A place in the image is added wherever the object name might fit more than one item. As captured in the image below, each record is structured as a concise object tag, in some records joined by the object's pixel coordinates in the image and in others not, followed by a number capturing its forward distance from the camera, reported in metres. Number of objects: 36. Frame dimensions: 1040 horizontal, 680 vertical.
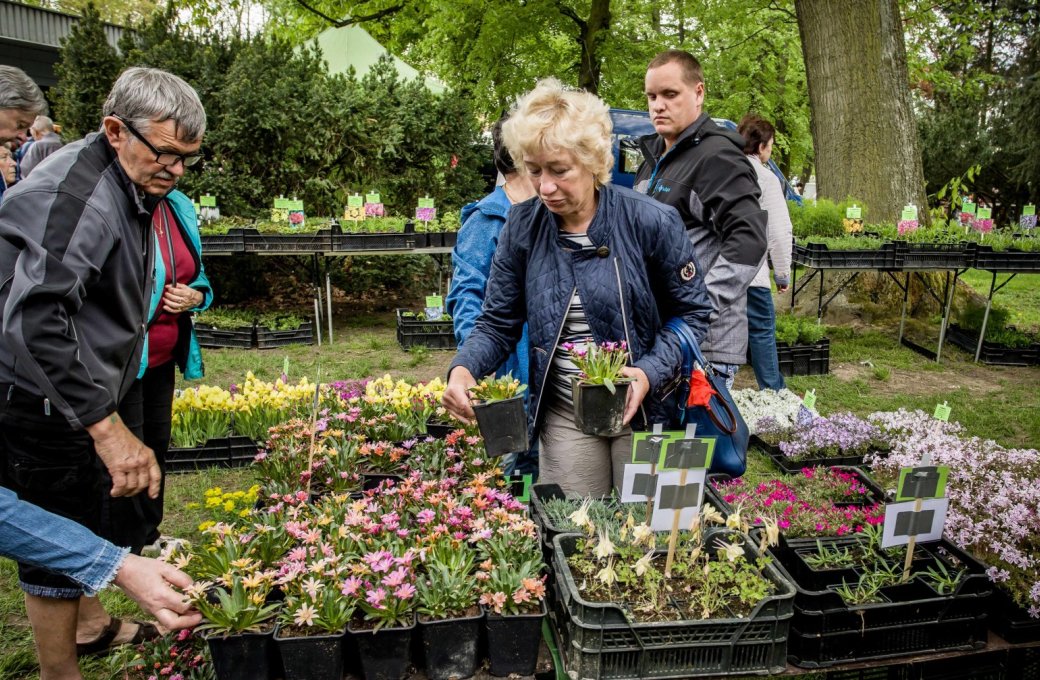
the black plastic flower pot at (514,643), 1.92
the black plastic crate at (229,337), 7.79
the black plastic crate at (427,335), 7.86
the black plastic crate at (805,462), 4.51
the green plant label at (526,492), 2.69
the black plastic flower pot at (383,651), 1.88
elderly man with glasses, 2.13
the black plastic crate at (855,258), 6.69
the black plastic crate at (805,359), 6.72
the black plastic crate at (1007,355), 7.16
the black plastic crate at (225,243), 7.64
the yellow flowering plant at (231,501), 2.96
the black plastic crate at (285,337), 7.84
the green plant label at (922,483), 2.02
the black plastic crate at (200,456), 4.51
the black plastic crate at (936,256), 6.76
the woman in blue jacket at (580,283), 2.27
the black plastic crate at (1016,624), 2.11
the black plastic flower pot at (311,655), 1.87
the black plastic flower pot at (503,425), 2.24
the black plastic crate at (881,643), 2.00
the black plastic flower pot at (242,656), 1.88
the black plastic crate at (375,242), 7.71
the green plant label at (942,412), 3.47
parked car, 6.71
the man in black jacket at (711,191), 3.01
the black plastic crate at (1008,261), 6.61
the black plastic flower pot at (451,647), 1.91
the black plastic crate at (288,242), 7.65
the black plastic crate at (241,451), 4.53
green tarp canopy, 12.15
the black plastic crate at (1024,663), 2.13
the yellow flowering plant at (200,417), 4.52
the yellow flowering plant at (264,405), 4.46
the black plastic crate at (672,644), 1.81
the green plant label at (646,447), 2.00
